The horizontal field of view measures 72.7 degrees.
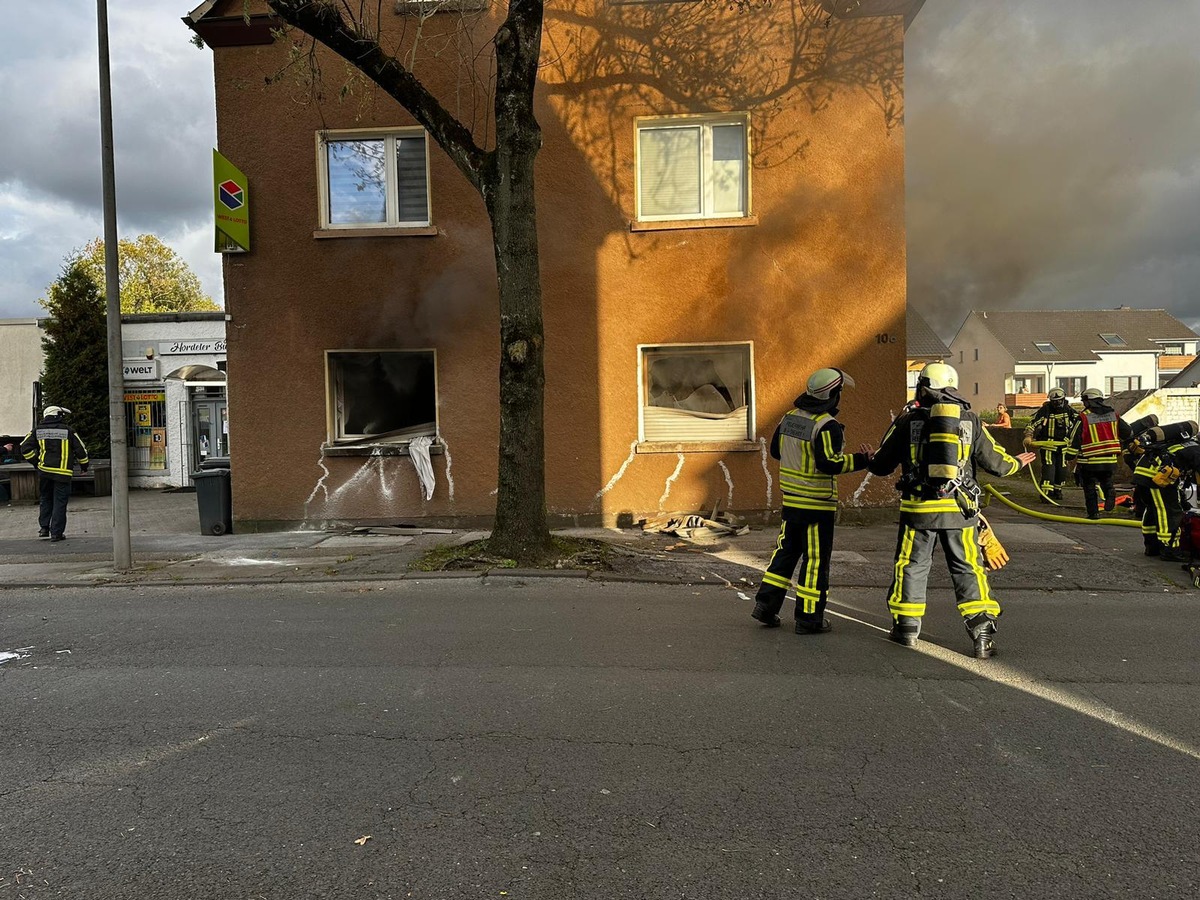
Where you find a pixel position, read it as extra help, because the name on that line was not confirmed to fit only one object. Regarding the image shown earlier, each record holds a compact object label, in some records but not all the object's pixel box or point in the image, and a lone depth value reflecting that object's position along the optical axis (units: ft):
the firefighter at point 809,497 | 17.98
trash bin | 35.83
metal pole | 27.02
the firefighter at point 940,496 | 16.53
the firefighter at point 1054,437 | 40.29
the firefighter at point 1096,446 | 35.55
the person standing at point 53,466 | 35.24
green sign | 34.71
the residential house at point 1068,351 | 192.85
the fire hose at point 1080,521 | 32.81
